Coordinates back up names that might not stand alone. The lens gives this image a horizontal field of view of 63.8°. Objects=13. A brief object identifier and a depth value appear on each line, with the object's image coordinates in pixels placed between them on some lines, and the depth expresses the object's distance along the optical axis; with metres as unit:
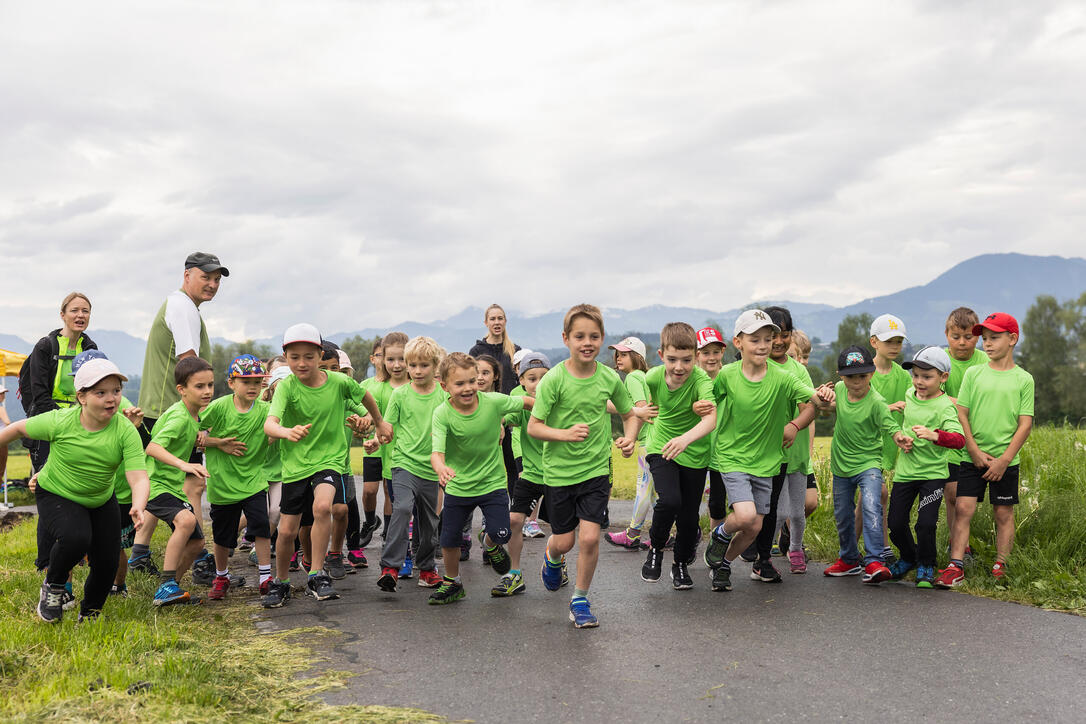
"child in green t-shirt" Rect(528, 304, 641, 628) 6.32
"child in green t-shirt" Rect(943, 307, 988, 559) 7.98
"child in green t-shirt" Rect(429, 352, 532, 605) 6.88
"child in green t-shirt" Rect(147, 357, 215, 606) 6.65
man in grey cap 7.34
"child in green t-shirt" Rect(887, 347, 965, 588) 7.00
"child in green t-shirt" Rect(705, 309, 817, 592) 7.02
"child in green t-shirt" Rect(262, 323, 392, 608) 6.97
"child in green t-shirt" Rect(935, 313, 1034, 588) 7.13
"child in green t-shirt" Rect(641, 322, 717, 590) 7.02
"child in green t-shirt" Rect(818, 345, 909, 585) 7.26
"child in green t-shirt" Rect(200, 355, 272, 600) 7.29
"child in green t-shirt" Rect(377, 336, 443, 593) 7.30
